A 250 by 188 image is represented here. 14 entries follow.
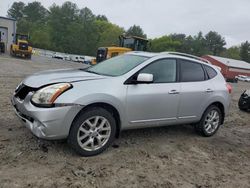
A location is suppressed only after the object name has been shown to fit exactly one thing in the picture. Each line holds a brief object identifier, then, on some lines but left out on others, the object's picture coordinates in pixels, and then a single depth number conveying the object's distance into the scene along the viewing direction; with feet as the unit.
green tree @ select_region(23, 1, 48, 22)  250.13
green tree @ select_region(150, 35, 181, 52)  213.91
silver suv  9.02
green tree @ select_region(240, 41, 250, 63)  227.09
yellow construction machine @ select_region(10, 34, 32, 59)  69.07
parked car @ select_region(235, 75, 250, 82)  117.36
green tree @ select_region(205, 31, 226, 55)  261.03
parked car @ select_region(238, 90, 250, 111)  22.34
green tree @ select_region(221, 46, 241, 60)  242.32
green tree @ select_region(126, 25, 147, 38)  229.41
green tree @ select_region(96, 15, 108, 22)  279.98
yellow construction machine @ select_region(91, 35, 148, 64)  47.23
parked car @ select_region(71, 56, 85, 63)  127.47
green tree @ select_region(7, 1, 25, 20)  258.03
